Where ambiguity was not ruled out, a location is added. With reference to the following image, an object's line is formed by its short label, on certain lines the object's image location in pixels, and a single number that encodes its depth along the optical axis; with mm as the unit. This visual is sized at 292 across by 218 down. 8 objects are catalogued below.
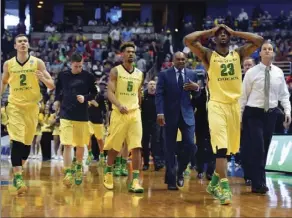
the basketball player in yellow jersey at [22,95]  8148
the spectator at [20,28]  33625
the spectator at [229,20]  31656
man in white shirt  8352
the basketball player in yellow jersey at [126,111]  8516
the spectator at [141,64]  27528
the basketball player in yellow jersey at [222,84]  7379
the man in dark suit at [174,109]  8680
